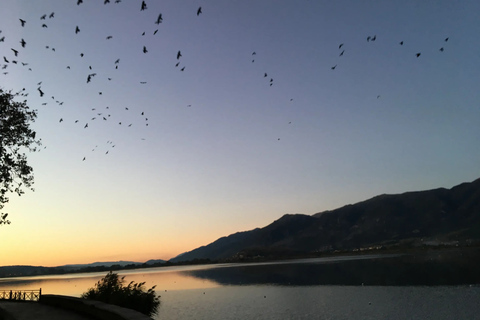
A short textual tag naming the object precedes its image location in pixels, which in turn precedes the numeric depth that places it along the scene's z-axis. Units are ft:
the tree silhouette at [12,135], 96.89
